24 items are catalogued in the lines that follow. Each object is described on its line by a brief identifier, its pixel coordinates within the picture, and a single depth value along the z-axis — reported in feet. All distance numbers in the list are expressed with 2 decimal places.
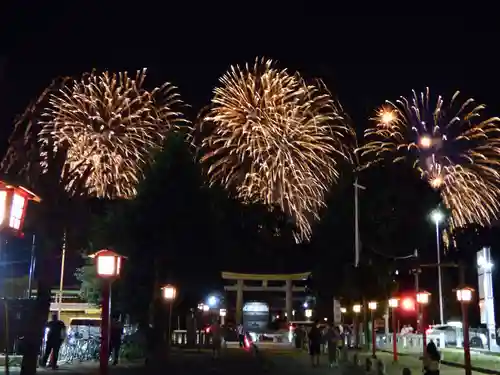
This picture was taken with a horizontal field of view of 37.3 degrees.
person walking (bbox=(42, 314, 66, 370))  82.02
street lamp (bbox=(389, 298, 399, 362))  121.75
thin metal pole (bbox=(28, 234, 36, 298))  79.04
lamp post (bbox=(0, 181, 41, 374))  41.81
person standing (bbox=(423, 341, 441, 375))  63.41
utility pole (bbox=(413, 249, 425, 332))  120.26
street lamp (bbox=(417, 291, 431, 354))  101.22
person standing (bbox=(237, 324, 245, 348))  169.01
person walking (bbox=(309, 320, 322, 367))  105.50
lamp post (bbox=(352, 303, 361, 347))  155.94
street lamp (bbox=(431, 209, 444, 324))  157.90
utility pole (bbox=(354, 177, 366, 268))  151.04
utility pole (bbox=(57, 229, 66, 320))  69.41
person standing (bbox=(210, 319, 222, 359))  110.93
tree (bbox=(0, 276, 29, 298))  111.29
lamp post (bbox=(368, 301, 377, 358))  121.60
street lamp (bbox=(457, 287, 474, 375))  74.43
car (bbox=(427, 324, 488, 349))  145.42
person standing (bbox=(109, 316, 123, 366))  94.55
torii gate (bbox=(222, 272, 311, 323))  243.19
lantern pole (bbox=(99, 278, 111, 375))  59.00
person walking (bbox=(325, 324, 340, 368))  103.71
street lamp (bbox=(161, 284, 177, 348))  104.83
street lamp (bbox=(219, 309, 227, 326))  215.10
